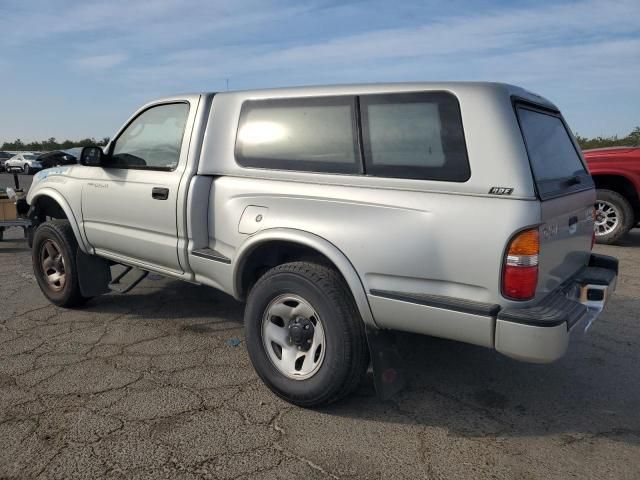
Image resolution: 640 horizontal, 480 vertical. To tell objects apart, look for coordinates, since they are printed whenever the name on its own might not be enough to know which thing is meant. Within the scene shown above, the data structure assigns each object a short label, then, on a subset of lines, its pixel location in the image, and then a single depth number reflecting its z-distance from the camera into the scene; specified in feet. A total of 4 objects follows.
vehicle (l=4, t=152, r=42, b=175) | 100.83
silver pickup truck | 7.99
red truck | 23.79
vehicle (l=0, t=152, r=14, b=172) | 112.85
